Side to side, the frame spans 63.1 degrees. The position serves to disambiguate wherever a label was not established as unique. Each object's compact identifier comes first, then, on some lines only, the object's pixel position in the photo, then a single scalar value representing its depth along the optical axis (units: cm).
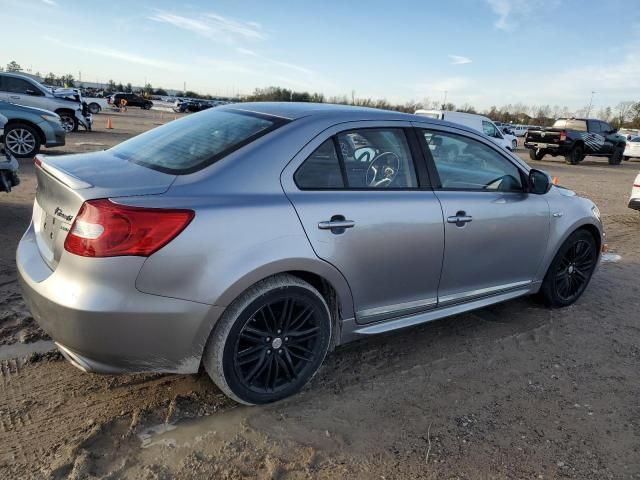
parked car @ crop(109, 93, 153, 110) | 6103
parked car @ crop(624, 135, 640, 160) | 2720
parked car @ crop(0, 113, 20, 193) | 583
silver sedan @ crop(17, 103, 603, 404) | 240
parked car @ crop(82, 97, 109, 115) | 3728
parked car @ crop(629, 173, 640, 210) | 884
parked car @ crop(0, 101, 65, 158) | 1020
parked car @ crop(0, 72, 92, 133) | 1406
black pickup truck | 2181
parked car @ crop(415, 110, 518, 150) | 1781
